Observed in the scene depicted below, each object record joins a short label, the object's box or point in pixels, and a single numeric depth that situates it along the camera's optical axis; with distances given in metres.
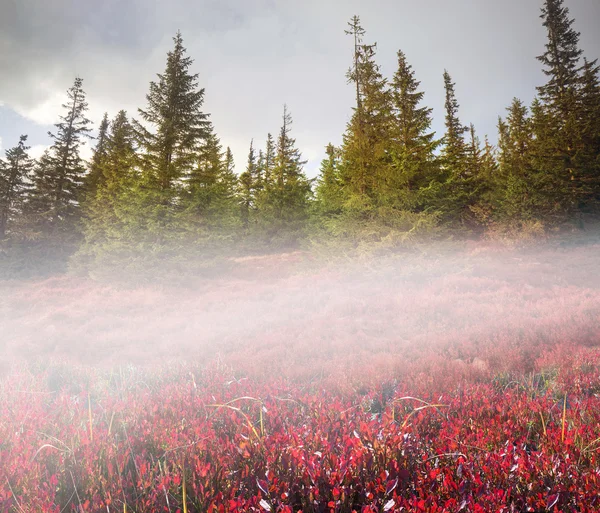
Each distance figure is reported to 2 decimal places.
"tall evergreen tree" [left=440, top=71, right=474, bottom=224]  26.30
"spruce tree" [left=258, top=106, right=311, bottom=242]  28.22
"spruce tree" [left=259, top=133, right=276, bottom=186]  45.31
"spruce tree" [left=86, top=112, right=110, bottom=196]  28.65
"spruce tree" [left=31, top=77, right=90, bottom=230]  26.19
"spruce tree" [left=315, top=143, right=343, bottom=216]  19.14
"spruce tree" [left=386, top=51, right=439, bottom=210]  16.25
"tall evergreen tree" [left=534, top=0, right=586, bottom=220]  22.30
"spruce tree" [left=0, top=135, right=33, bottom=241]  27.22
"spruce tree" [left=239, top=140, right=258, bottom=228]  40.10
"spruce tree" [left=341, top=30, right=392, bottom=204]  16.98
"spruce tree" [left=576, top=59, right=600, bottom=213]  22.48
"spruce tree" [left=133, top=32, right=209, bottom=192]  18.33
